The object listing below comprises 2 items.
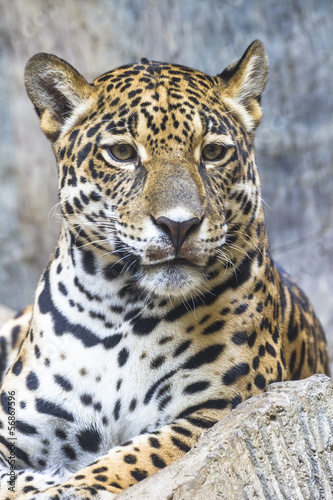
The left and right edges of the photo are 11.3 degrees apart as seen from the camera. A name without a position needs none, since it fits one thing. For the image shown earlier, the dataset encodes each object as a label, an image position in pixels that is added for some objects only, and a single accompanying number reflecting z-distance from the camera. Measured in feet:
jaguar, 32.14
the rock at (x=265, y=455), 24.03
